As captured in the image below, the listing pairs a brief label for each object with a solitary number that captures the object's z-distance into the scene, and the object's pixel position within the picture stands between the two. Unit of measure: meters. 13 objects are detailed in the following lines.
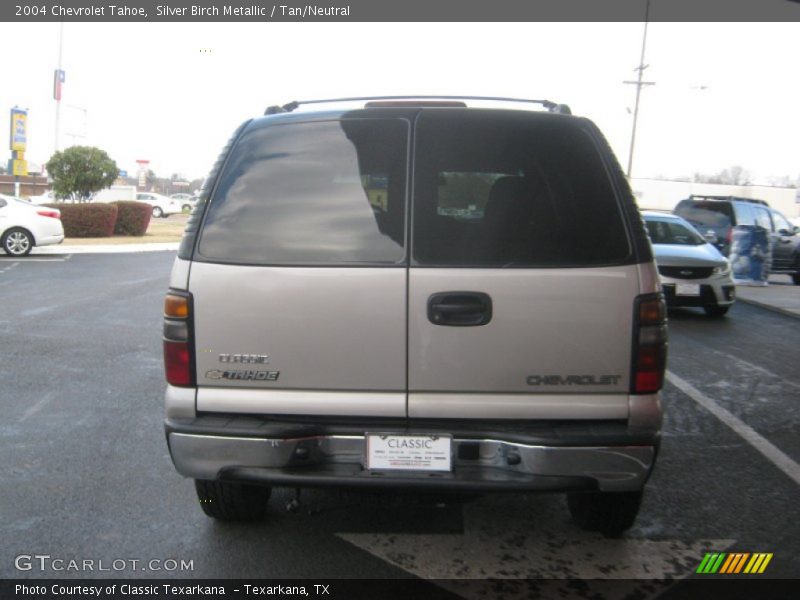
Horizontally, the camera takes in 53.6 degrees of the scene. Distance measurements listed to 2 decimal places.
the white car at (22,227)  18.03
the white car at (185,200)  58.88
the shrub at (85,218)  24.59
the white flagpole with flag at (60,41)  33.75
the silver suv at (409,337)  3.16
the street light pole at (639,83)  35.03
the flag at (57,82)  33.44
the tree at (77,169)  27.19
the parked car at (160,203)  51.42
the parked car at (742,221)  18.03
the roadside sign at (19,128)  35.25
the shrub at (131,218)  26.50
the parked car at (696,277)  11.21
